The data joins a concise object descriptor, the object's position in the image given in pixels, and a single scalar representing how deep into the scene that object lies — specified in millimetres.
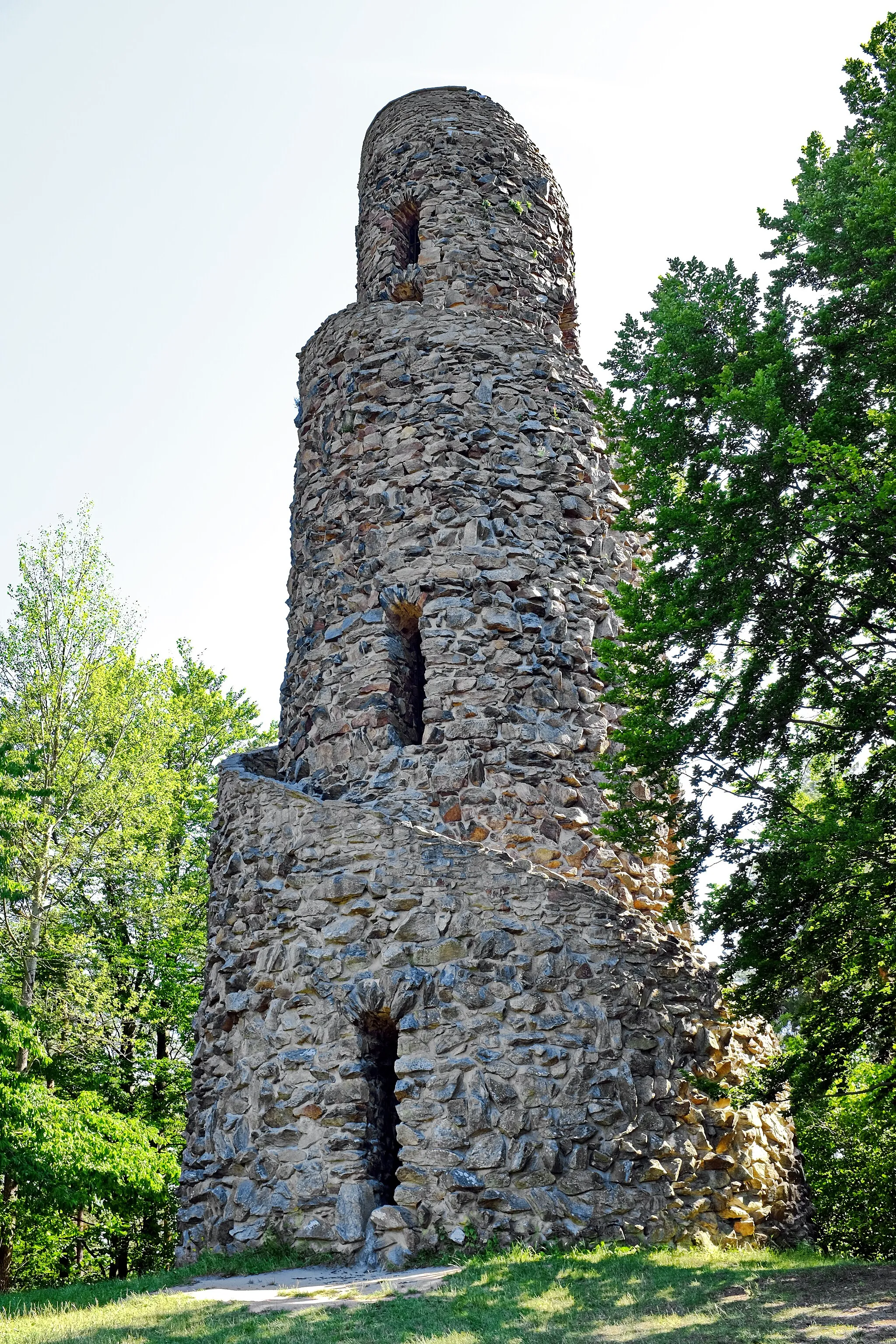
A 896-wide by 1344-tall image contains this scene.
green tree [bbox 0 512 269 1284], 12797
